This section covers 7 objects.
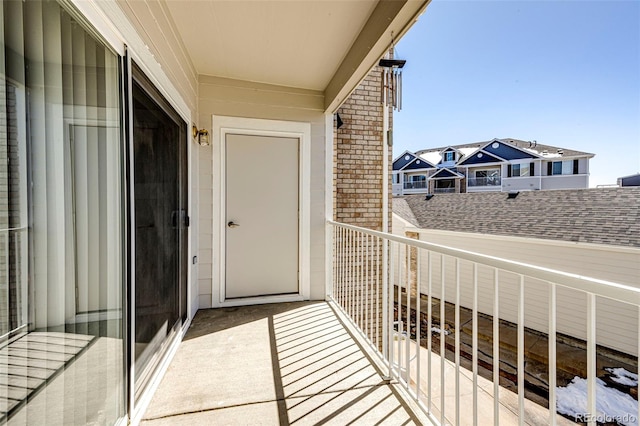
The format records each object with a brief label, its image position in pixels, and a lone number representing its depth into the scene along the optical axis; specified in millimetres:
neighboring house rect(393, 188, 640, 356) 4754
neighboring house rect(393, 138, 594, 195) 13427
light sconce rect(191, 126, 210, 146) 2926
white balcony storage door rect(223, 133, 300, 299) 3168
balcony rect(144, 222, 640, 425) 1039
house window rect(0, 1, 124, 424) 727
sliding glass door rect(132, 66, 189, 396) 1574
